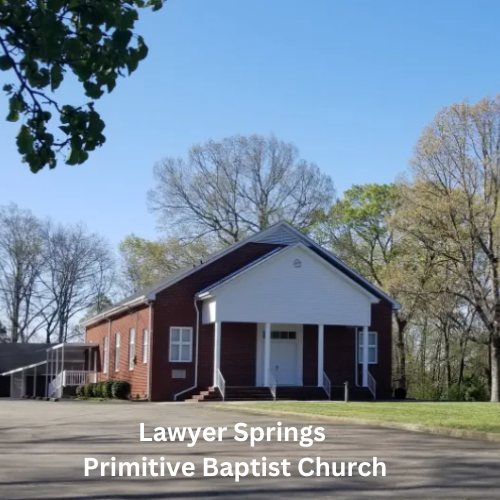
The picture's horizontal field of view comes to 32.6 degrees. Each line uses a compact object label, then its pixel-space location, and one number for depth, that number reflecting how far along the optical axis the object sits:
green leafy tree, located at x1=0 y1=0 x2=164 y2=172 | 6.70
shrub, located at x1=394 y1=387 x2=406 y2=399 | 38.47
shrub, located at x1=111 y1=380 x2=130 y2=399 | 36.58
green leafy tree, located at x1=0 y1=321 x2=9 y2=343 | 71.88
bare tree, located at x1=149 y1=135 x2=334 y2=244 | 55.78
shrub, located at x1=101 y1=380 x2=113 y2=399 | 37.44
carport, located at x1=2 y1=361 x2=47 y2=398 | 55.44
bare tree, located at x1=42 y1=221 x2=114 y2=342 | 66.56
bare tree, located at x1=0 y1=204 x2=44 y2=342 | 64.19
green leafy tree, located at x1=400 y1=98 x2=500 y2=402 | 40.53
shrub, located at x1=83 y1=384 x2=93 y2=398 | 39.99
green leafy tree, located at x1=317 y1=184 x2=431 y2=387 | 51.72
